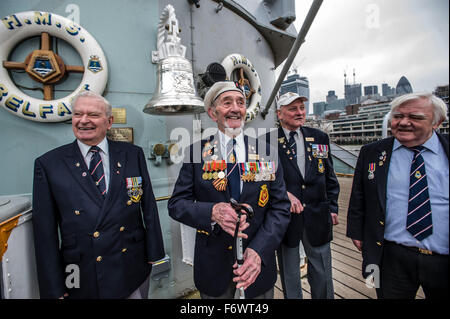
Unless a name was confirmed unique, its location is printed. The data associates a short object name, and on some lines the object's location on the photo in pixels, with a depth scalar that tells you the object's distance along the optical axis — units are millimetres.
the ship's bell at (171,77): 1711
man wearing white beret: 1188
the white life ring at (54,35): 1595
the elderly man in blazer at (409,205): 1071
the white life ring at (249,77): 2788
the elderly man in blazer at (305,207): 1691
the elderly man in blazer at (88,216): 1116
